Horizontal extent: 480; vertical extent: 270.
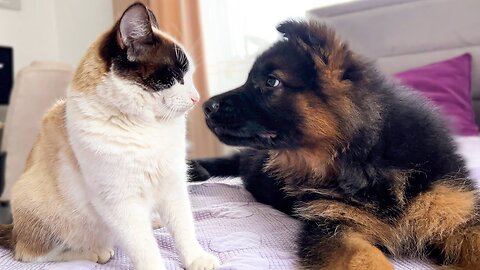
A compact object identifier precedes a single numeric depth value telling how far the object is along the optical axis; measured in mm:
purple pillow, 2143
